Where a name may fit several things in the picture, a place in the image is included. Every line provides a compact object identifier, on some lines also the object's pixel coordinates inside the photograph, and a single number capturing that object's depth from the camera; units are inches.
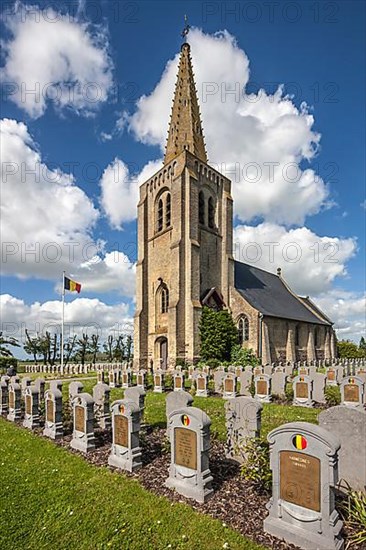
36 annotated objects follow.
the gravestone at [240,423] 239.9
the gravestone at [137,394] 341.1
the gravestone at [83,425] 289.7
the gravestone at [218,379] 598.5
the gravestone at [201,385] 568.4
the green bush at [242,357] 951.6
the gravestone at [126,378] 728.3
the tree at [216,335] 946.1
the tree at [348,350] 1645.1
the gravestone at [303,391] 475.2
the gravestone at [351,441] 190.9
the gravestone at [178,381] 608.9
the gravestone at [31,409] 375.6
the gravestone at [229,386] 535.1
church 972.6
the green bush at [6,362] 1112.3
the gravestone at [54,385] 380.8
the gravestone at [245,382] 551.0
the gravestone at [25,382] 510.9
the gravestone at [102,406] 356.2
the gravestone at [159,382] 636.7
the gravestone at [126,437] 246.4
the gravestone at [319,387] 492.1
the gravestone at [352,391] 428.5
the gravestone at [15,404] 420.2
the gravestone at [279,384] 539.5
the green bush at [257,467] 198.7
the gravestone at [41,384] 458.2
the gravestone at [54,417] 331.3
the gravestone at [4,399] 459.2
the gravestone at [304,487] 153.2
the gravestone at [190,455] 201.6
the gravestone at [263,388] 514.9
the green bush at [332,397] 476.4
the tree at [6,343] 949.8
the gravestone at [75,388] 419.2
